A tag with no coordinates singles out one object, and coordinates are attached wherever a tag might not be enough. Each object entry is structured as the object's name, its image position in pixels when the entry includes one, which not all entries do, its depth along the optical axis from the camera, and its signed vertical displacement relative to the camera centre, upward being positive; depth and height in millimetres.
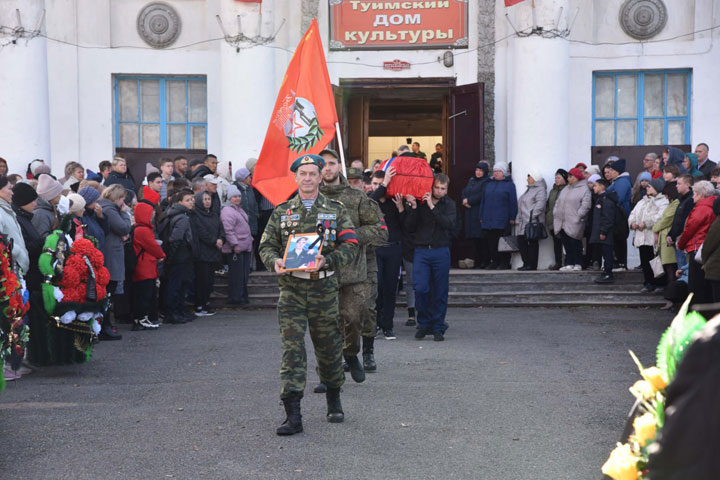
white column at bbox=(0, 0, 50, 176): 17344 +1349
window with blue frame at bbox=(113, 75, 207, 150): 19078 +1086
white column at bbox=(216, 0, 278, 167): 17766 +1495
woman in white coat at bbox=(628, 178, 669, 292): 14519 -728
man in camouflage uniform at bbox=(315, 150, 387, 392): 8516 -737
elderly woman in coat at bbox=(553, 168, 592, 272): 16156 -741
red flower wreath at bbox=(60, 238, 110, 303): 9719 -983
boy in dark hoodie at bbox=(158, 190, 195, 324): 13461 -1065
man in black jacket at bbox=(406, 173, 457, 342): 11648 -920
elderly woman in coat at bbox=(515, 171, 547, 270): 16953 -745
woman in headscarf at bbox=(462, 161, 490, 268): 17422 -646
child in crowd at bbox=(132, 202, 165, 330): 12773 -1179
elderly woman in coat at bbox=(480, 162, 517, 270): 16984 -630
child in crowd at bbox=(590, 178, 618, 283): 15305 -862
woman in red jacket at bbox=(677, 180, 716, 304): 12125 -740
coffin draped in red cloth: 11411 -108
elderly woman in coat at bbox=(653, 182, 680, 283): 13790 -856
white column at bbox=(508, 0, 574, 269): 17438 +1249
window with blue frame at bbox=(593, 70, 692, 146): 18547 +1101
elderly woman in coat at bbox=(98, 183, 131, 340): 12086 -800
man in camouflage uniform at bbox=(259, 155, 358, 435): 7066 -803
